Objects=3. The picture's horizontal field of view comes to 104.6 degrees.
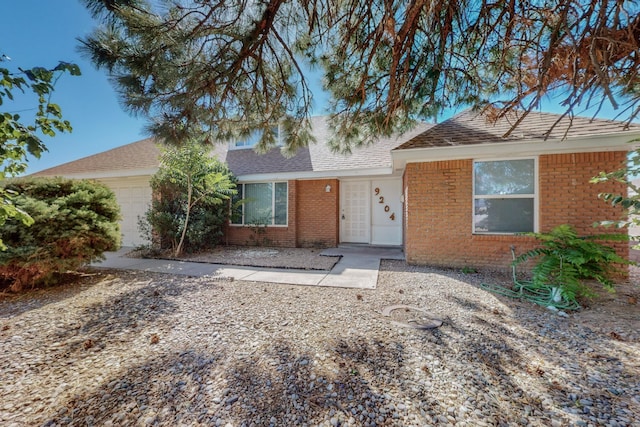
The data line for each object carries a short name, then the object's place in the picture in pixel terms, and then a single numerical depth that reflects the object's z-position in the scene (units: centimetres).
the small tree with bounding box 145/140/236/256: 729
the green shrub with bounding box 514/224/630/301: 371
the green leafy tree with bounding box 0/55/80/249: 170
